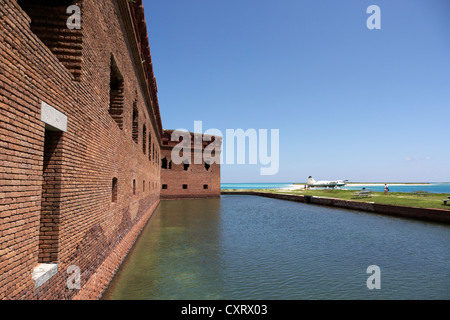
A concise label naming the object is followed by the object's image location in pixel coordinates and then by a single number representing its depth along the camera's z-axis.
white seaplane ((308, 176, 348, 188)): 81.91
